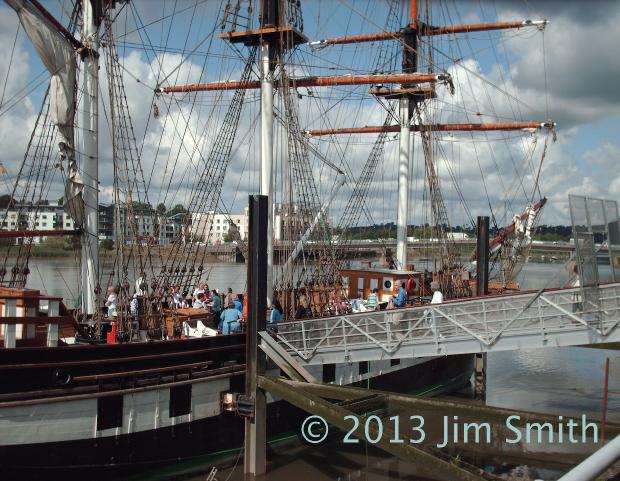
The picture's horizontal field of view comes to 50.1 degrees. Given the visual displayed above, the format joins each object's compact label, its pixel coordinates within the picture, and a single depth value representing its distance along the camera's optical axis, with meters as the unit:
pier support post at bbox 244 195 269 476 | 12.34
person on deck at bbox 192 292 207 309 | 16.74
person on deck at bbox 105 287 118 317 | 14.85
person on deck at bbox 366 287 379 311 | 18.44
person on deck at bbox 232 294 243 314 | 15.05
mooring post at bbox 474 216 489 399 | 19.70
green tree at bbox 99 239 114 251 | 53.04
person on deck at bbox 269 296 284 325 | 14.95
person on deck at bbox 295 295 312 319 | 17.41
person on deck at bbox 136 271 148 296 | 15.17
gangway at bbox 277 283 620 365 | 11.60
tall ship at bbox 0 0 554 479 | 11.05
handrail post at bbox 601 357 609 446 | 9.53
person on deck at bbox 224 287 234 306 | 15.44
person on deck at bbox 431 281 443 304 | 15.73
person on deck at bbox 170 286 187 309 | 16.40
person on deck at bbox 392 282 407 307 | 17.22
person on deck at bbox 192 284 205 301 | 17.96
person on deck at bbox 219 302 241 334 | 14.05
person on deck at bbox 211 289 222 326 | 15.61
